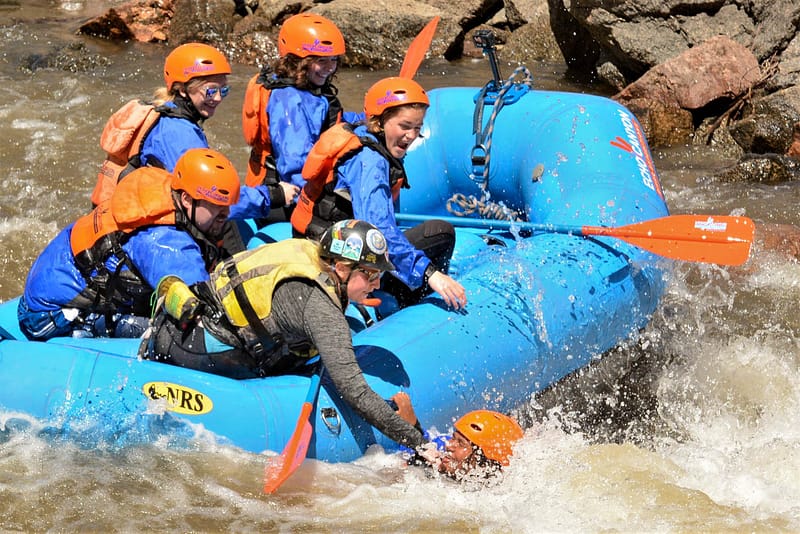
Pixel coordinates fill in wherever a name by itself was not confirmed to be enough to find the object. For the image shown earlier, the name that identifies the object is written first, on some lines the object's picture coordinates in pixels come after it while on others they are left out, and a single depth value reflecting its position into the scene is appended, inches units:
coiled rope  471.8
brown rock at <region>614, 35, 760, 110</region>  698.8
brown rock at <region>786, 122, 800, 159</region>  649.0
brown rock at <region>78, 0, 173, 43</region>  942.4
